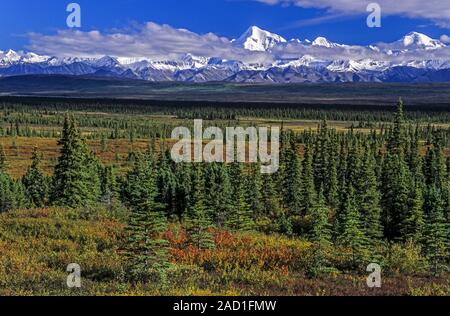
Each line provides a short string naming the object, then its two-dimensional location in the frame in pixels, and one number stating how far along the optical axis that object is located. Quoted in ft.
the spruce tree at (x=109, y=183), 210.38
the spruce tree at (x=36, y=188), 222.48
